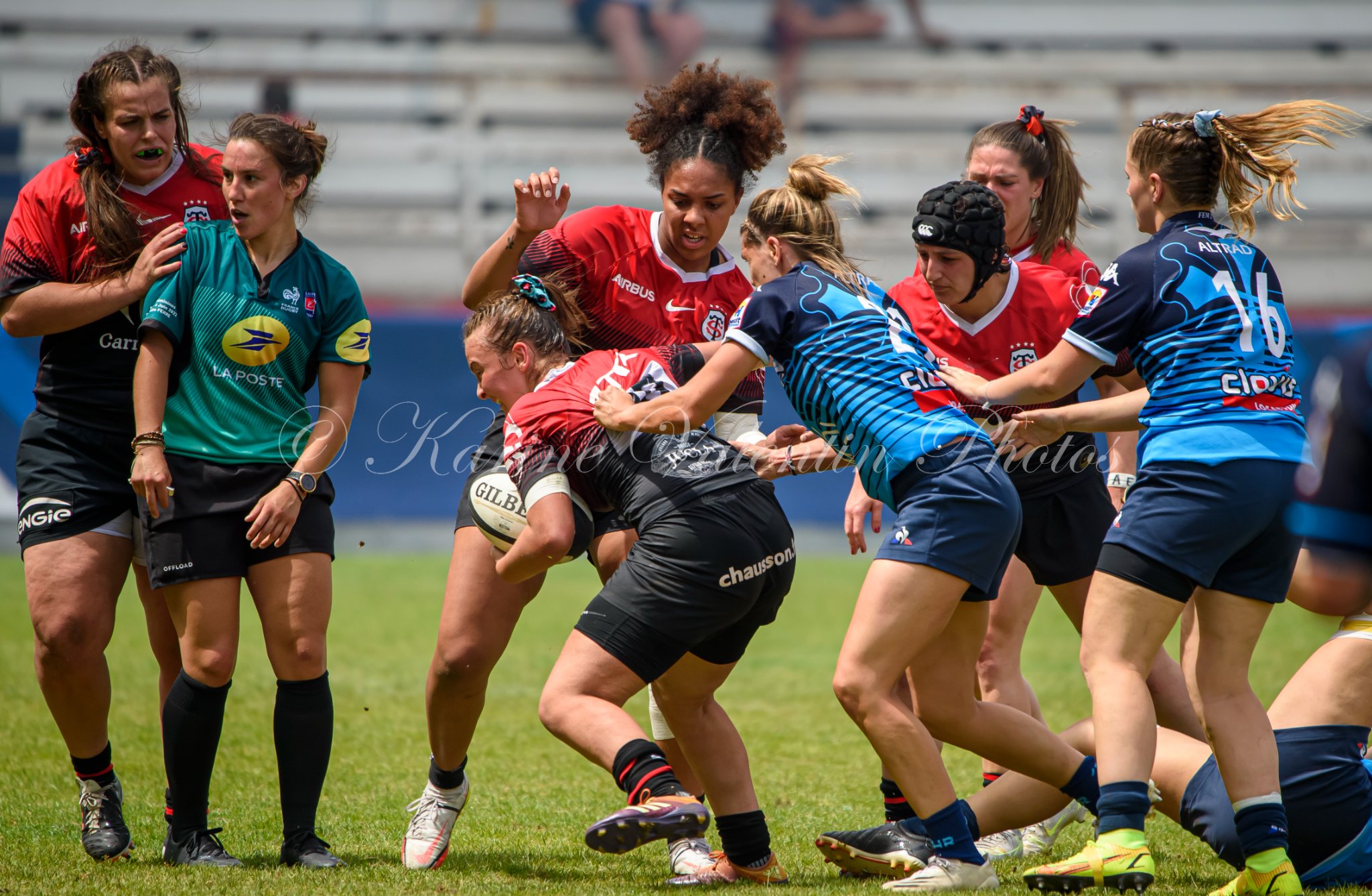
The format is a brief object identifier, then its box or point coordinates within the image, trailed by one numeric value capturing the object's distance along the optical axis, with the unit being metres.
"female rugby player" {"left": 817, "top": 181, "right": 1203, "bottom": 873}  7.93
